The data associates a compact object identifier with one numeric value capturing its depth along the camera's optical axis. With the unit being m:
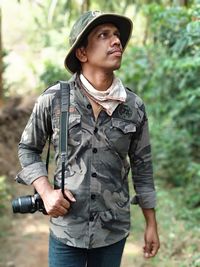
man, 2.36
